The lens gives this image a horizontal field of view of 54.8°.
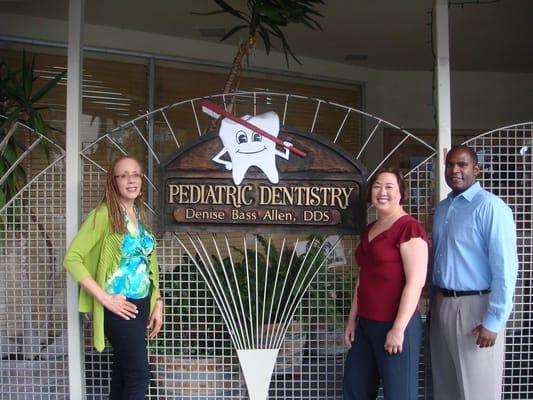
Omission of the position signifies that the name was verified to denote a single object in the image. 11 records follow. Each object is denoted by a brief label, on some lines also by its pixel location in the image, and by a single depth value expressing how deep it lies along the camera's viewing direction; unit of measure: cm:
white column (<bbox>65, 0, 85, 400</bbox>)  263
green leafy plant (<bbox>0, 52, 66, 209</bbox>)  294
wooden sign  258
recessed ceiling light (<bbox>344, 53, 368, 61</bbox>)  520
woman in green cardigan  217
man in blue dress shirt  203
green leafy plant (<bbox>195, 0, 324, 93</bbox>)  299
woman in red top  202
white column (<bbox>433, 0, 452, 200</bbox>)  259
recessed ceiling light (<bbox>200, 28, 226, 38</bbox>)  451
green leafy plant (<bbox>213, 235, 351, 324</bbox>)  267
